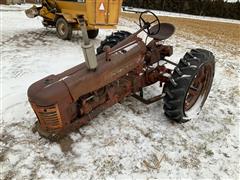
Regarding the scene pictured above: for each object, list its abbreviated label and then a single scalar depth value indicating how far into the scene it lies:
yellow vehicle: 5.40
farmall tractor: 2.06
